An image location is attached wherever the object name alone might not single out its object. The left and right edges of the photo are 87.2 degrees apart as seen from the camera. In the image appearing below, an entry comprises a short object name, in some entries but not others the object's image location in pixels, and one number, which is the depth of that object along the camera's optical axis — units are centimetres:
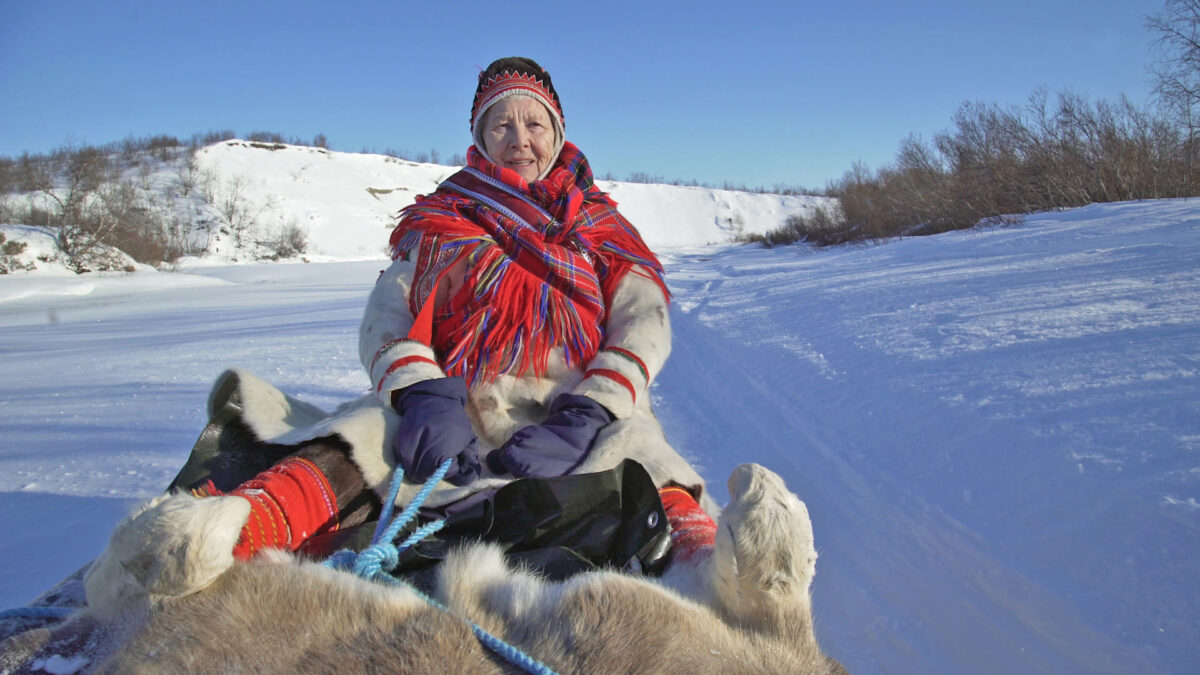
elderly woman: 161
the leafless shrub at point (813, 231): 1783
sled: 133
